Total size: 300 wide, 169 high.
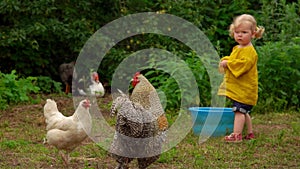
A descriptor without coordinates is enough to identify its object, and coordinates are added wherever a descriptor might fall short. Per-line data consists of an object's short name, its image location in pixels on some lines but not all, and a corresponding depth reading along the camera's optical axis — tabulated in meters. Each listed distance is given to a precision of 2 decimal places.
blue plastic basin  7.75
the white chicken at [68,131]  6.26
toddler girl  7.43
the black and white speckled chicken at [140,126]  5.32
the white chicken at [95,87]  10.76
